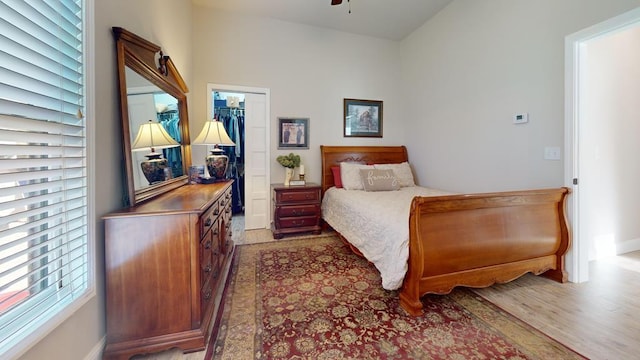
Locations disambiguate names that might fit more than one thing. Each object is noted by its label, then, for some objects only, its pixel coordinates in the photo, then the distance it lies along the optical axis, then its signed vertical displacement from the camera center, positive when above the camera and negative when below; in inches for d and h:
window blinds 34.8 +1.3
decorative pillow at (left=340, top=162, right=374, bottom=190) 142.1 -1.9
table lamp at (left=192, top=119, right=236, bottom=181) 102.5 +13.0
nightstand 137.0 -20.2
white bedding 74.5 -19.3
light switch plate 90.4 +6.4
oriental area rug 57.4 -40.7
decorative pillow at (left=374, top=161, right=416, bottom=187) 153.7 -0.3
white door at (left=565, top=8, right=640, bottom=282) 84.7 +8.4
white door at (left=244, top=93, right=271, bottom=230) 151.4 +6.4
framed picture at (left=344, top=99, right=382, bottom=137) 165.3 +36.5
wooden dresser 53.6 -23.2
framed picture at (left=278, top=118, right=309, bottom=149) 153.4 +24.8
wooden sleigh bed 70.8 -21.6
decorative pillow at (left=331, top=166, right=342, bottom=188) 151.0 -2.8
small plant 145.5 +7.1
